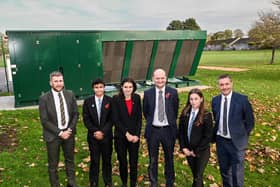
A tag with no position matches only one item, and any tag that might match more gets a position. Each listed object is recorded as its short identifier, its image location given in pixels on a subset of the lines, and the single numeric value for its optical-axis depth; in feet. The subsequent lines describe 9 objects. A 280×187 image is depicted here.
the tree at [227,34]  350.84
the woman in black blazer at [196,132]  13.09
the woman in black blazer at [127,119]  14.08
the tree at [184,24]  288.51
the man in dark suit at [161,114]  14.03
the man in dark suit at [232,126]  12.89
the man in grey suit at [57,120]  13.82
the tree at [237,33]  341.62
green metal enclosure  34.99
